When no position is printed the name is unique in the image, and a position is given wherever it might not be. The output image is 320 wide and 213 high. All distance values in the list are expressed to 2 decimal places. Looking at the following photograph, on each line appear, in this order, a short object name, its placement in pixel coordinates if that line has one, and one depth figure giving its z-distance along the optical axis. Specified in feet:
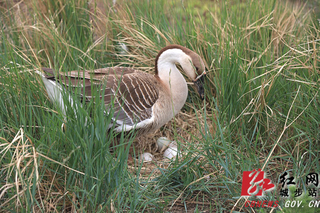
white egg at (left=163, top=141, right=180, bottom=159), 10.84
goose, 10.50
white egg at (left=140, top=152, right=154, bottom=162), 10.80
